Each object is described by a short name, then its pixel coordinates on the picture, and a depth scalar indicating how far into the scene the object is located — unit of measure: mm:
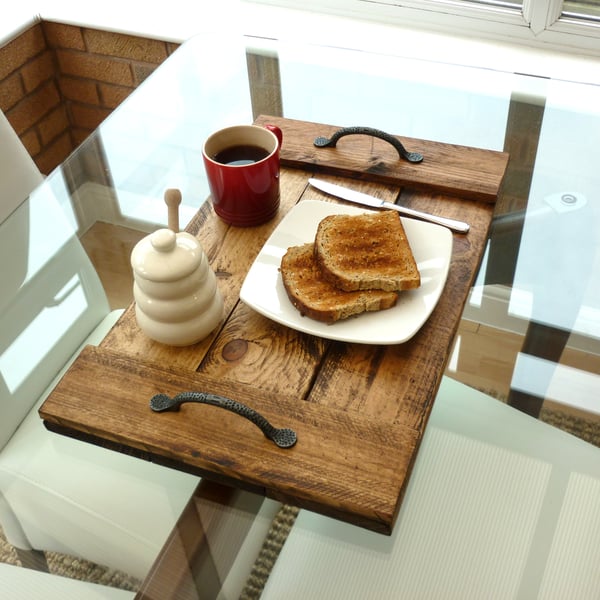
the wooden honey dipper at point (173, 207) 867
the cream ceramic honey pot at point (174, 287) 834
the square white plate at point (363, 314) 884
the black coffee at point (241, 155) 1062
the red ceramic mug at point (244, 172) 1013
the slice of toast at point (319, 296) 893
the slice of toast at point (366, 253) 922
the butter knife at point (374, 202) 1043
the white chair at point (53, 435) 888
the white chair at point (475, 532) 910
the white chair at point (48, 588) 863
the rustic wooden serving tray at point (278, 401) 761
